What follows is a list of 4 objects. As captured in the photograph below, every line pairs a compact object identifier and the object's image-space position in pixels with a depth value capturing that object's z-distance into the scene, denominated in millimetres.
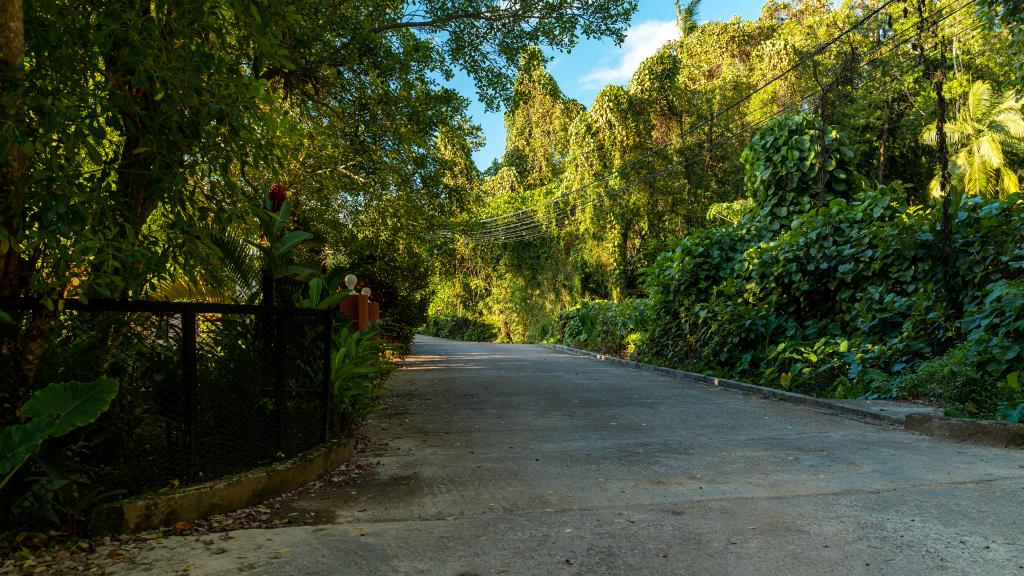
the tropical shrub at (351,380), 6469
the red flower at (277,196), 6620
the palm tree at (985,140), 26375
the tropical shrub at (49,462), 3562
